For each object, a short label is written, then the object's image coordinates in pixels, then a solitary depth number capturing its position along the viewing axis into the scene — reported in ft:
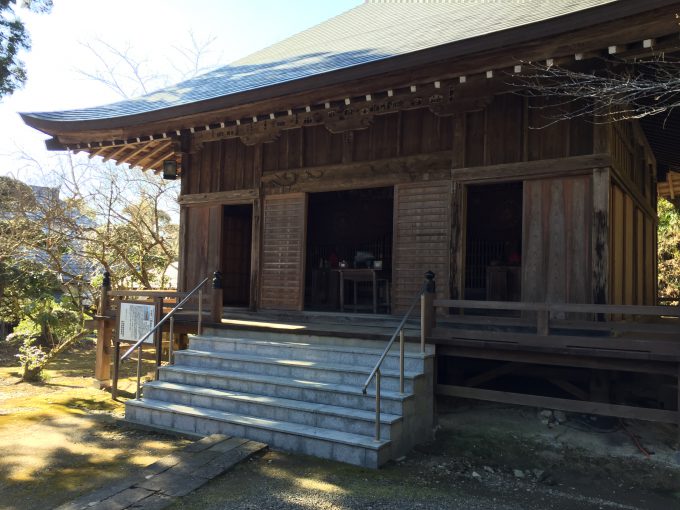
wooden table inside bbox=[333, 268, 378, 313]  28.66
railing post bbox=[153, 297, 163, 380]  25.25
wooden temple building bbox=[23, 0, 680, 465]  18.16
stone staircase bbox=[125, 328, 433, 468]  17.25
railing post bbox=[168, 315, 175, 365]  23.93
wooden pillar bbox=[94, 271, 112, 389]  31.50
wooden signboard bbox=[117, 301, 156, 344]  26.63
